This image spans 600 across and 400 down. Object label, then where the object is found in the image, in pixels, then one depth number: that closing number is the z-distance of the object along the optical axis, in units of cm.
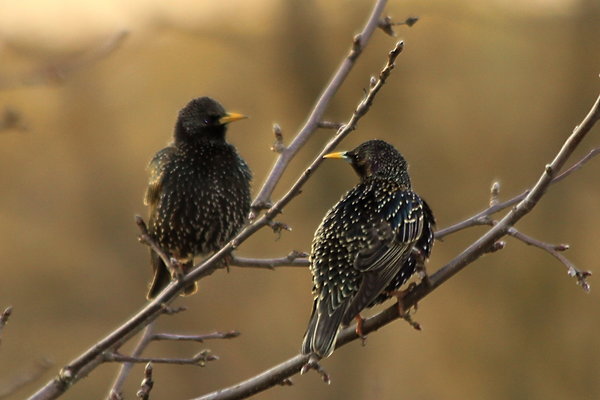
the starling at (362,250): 689
